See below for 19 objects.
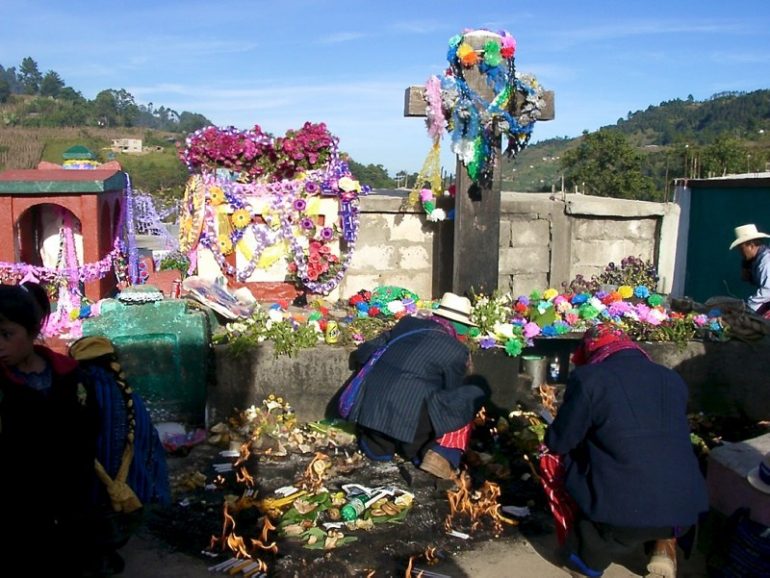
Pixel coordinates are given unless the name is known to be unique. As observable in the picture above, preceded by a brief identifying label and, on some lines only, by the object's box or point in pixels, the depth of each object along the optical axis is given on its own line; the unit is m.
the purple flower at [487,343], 6.33
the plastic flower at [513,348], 6.25
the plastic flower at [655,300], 7.36
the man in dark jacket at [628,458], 3.53
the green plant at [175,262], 8.91
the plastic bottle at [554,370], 6.87
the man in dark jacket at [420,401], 5.14
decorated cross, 7.47
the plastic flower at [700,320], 6.76
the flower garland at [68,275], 6.93
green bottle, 4.52
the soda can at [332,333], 6.28
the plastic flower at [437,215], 8.06
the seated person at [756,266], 6.97
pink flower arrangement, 8.48
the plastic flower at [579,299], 7.39
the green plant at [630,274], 9.03
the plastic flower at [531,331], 6.52
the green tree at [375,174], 21.34
